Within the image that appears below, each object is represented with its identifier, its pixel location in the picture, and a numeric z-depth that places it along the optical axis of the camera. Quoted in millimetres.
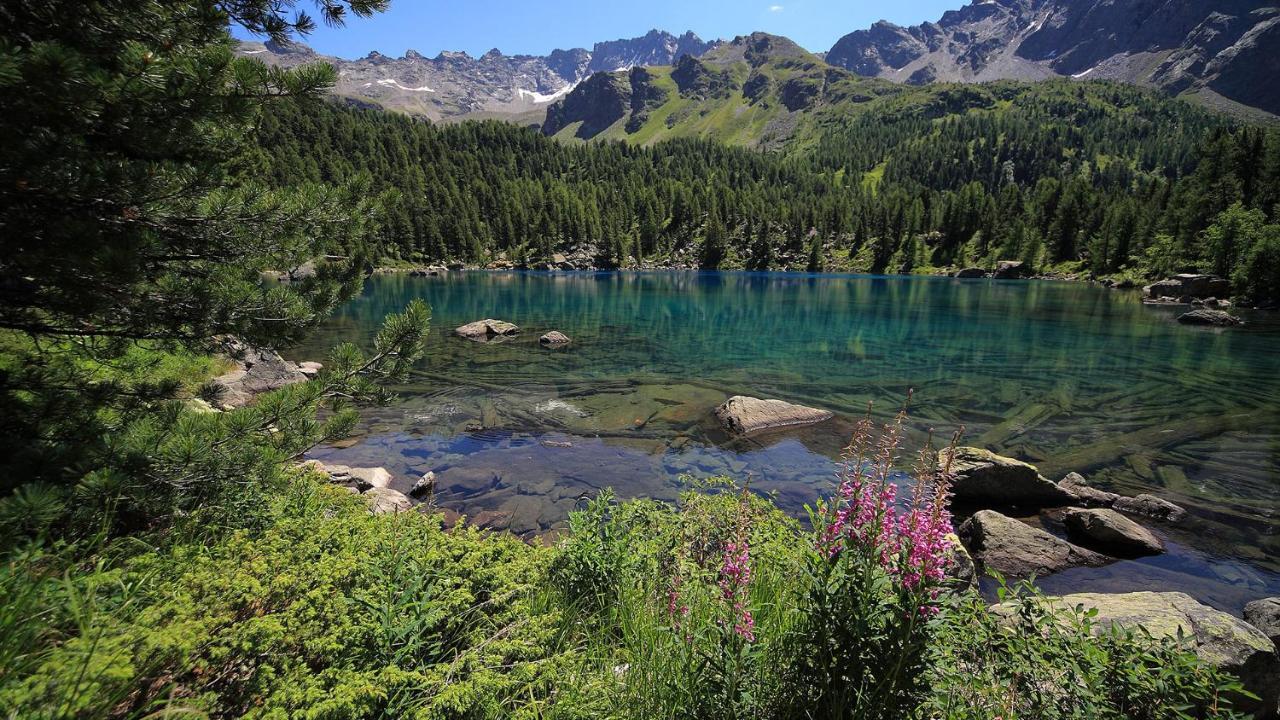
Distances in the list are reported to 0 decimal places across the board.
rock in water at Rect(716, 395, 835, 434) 19230
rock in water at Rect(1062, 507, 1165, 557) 11773
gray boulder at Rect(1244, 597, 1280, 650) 7891
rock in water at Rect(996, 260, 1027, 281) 128875
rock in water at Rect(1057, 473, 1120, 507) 13914
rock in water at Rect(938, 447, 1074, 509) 13859
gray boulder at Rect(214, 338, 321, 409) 18531
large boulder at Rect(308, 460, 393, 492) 12367
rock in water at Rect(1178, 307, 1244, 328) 45594
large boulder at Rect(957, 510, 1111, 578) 10984
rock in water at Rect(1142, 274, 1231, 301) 64625
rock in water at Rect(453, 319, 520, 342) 37656
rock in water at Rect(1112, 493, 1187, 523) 13227
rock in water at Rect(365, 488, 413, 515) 10391
